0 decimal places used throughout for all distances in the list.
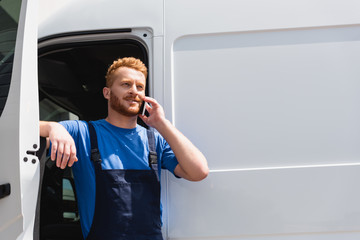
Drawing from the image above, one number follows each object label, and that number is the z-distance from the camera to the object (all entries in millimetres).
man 1673
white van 1770
